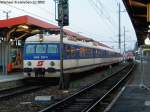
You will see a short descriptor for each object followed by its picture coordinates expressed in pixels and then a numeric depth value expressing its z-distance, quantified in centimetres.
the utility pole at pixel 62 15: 1374
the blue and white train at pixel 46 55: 1596
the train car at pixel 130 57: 5833
